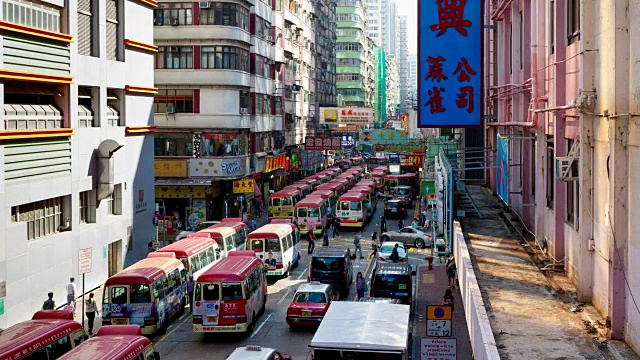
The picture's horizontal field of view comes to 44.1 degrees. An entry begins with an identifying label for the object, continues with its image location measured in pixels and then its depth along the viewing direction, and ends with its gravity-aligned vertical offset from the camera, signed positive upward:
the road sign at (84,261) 24.29 -3.17
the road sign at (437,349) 13.71 -3.36
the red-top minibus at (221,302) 23.64 -4.36
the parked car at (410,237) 43.38 -4.42
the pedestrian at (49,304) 25.34 -4.69
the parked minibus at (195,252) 29.20 -3.65
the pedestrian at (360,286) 28.58 -4.68
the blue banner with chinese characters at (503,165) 20.67 -0.23
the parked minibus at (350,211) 48.94 -3.35
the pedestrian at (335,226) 47.49 -4.23
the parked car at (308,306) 24.41 -4.66
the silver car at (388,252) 35.50 -4.40
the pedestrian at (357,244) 39.83 -4.40
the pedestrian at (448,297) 25.83 -4.63
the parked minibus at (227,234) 35.09 -3.50
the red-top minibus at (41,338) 15.92 -3.85
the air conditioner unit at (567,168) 14.58 -0.22
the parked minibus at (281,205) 51.00 -3.09
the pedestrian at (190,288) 28.11 -4.66
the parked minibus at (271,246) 33.56 -3.78
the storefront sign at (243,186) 49.25 -1.79
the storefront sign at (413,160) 71.31 -0.28
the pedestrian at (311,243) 40.91 -4.50
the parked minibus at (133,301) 23.78 -4.32
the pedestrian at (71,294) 26.69 -4.61
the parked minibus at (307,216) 46.09 -3.44
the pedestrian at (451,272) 29.99 -4.42
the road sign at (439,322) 14.52 -3.03
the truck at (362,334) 14.95 -3.50
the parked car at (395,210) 54.66 -3.67
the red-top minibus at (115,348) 15.07 -3.79
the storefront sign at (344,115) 89.94 +4.80
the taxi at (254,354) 16.45 -4.15
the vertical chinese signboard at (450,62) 22.12 +2.67
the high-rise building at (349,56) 128.12 +16.45
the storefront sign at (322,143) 74.69 +1.34
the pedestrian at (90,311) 24.91 -4.86
